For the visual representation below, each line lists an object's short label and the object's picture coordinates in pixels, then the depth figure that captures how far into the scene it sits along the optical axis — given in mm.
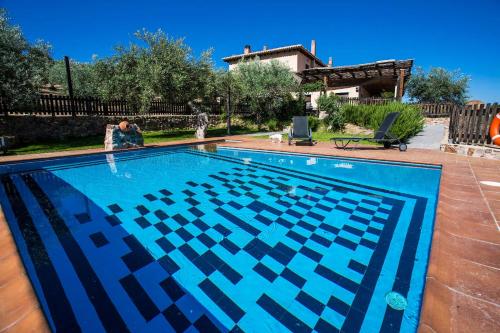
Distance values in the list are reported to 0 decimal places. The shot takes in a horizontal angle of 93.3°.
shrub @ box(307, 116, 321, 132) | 15641
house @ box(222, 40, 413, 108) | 18509
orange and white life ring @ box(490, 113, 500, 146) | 5624
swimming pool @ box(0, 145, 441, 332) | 1829
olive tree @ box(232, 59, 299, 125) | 18000
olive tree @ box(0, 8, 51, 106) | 8594
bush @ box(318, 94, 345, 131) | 14641
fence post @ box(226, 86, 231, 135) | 14017
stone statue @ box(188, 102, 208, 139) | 12688
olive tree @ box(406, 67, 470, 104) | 27562
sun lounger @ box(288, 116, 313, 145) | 9784
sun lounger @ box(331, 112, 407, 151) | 8008
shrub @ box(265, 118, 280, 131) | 17900
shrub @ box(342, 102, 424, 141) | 9875
